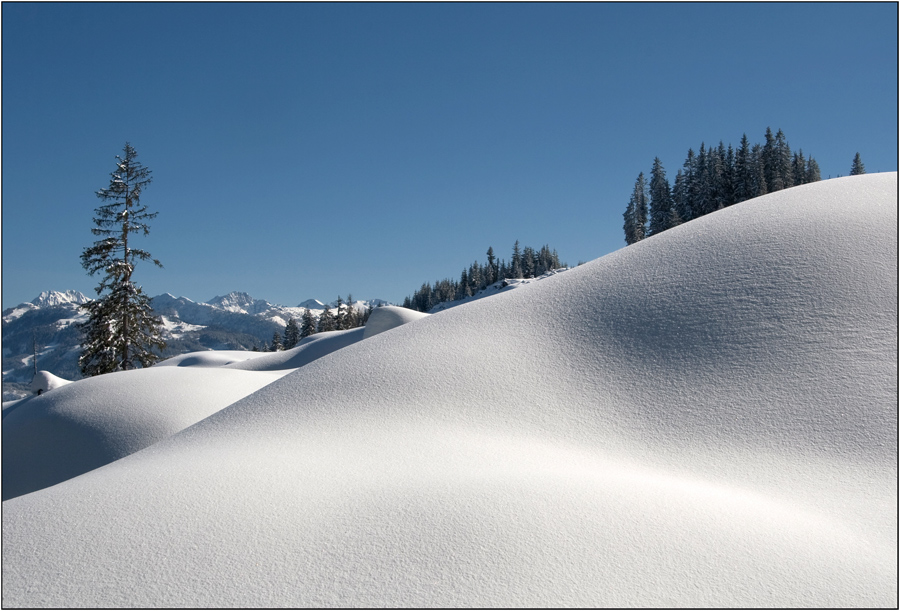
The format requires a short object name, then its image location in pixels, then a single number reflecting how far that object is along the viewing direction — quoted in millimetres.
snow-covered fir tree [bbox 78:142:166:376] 27828
